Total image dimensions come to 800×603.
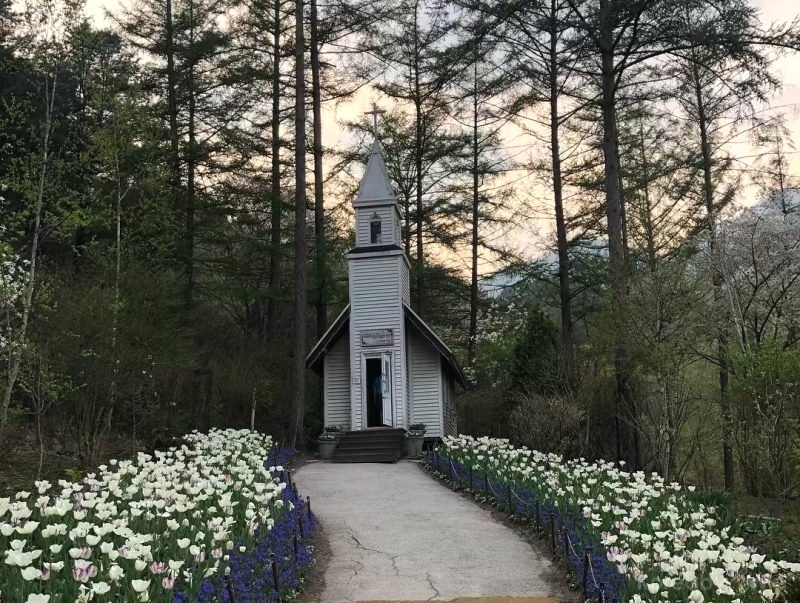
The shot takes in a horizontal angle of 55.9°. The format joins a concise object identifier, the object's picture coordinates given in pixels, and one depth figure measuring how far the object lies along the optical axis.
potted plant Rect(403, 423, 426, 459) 19.39
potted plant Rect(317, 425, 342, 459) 19.06
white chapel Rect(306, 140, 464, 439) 20.56
